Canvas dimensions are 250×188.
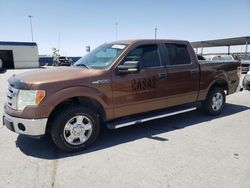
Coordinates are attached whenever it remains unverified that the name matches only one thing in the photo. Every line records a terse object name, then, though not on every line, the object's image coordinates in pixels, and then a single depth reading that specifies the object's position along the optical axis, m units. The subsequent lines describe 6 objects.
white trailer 39.58
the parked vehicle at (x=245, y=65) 17.20
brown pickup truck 3.57
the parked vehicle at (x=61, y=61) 35.72
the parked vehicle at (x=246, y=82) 8.77
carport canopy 31.33
